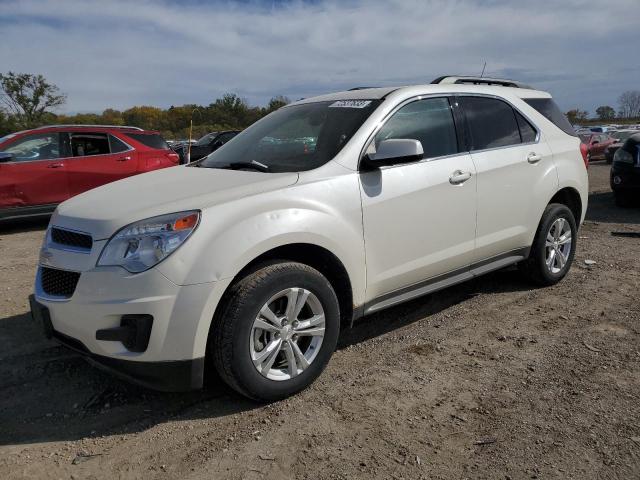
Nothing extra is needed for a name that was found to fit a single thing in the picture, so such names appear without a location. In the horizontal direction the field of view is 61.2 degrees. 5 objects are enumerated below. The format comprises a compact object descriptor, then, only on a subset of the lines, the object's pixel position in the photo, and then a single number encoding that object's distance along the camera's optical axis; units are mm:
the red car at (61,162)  8125
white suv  2648
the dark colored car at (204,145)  17656
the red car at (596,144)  21375
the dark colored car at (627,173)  9008
